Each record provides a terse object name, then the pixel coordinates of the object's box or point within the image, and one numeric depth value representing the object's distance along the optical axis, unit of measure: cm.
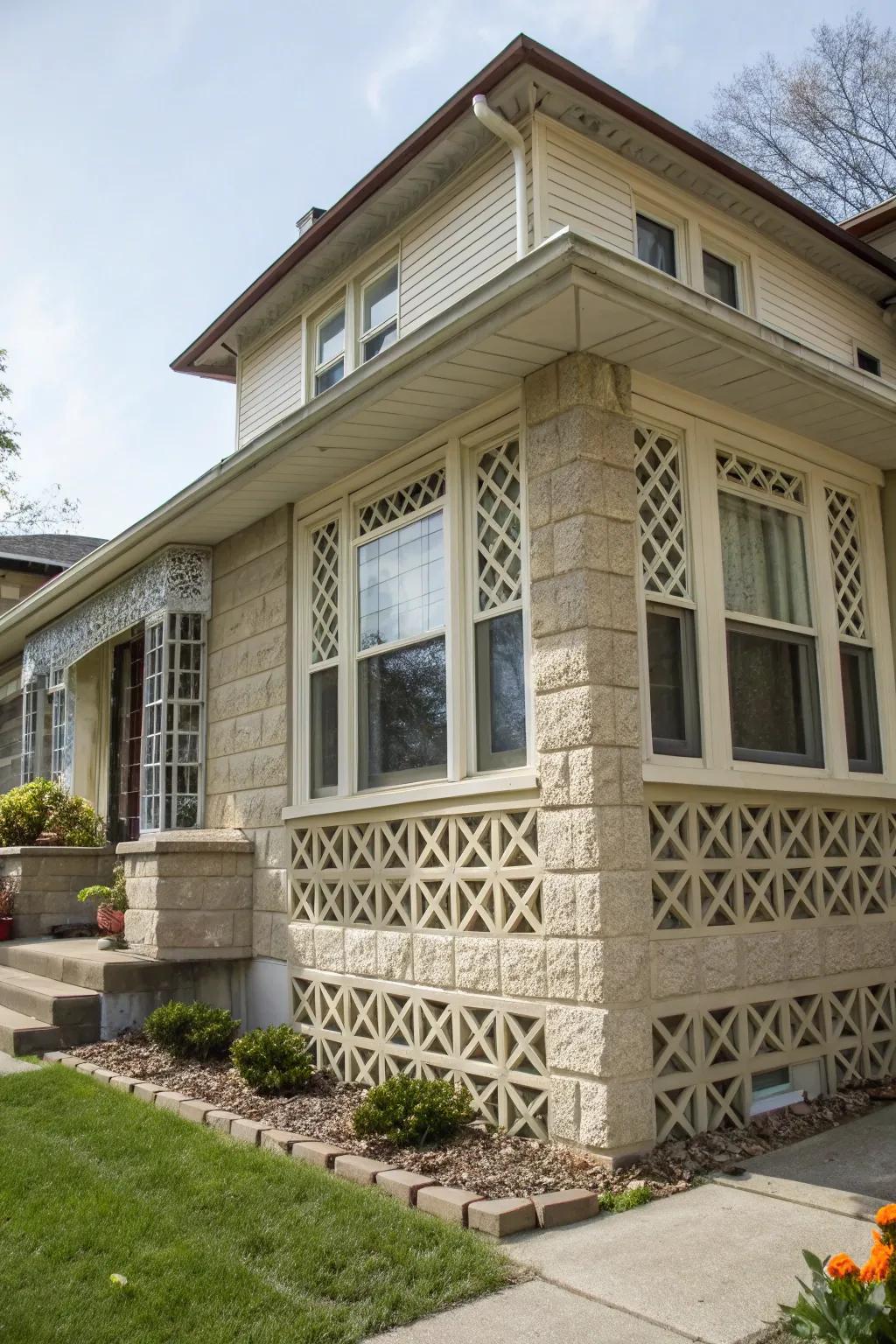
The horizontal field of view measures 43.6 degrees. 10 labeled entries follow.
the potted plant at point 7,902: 1022
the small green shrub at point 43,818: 1087
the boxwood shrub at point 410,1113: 505
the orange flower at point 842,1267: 289
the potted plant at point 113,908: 883
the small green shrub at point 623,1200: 439
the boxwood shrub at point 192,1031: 675
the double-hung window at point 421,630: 586
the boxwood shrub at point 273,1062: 611
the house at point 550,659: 512
